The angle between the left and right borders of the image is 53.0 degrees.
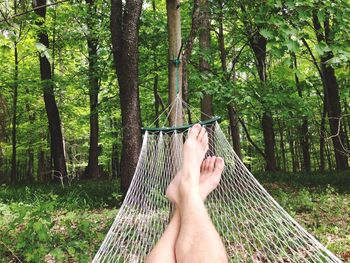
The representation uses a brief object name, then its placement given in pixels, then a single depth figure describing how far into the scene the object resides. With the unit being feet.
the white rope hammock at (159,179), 6.04
